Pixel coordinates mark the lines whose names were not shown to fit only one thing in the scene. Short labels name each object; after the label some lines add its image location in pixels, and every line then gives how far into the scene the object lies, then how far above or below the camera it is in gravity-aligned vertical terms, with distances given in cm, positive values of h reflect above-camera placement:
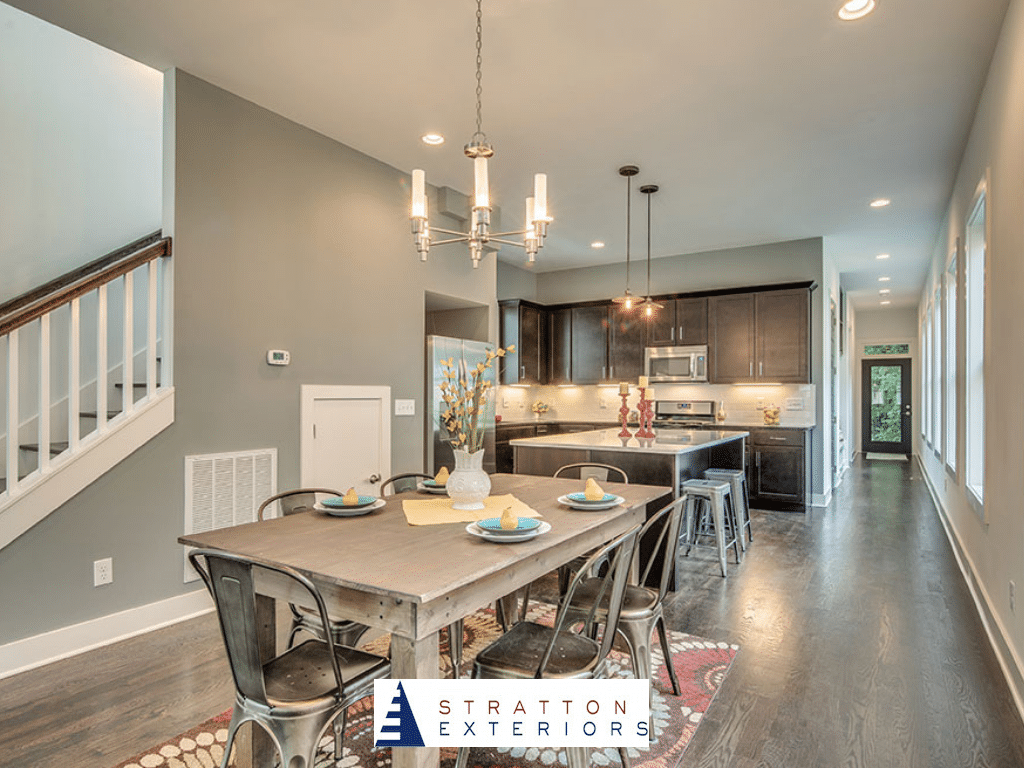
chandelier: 245 +75
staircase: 271 +5
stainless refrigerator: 500 +7
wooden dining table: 152 -49
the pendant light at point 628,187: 466 +170
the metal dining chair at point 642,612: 227 -85
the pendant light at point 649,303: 502 +72
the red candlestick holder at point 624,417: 468 -22
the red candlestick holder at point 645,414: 461 -19
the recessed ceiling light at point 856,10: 268 +172
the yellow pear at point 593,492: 246 -42
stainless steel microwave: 703 +30
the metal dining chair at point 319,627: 215 -87
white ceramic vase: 238 -37
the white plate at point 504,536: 187 -46
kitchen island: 389 -44
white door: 399 -34
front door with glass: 1241 -36
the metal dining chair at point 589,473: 314 -52
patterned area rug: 200 -124
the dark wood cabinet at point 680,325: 704 +78
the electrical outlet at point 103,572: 293 -89
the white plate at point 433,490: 280 -47
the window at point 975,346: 379 +28
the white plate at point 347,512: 232 -47
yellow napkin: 223 -48
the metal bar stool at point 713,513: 418 -99
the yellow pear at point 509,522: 192 -43
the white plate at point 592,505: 240 -46
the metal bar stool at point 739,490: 469 -80
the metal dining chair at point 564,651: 176 -82
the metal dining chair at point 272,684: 152 -82
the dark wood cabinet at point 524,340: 750 +64
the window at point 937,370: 611 +21
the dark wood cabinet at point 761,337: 650 +58
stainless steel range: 715 -30
